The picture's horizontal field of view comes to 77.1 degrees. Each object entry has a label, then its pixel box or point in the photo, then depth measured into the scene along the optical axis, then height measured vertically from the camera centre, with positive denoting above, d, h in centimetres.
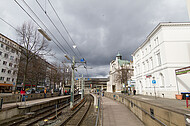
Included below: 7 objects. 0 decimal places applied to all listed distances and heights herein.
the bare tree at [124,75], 4471 +261
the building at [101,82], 11125 +32
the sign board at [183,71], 1582 +149
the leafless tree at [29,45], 1964 +633
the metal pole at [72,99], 1662 -226
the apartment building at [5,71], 4229 +469
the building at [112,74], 6918 +550
